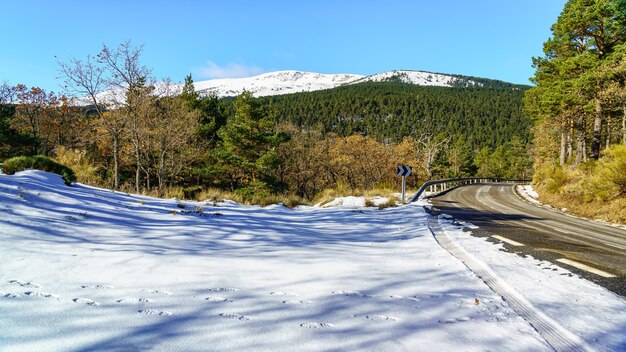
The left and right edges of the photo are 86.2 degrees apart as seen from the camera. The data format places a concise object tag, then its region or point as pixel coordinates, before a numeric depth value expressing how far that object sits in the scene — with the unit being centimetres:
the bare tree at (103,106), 2112
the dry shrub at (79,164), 1413
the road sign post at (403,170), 1537
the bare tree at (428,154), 4653
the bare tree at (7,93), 4012
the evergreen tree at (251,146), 3097
